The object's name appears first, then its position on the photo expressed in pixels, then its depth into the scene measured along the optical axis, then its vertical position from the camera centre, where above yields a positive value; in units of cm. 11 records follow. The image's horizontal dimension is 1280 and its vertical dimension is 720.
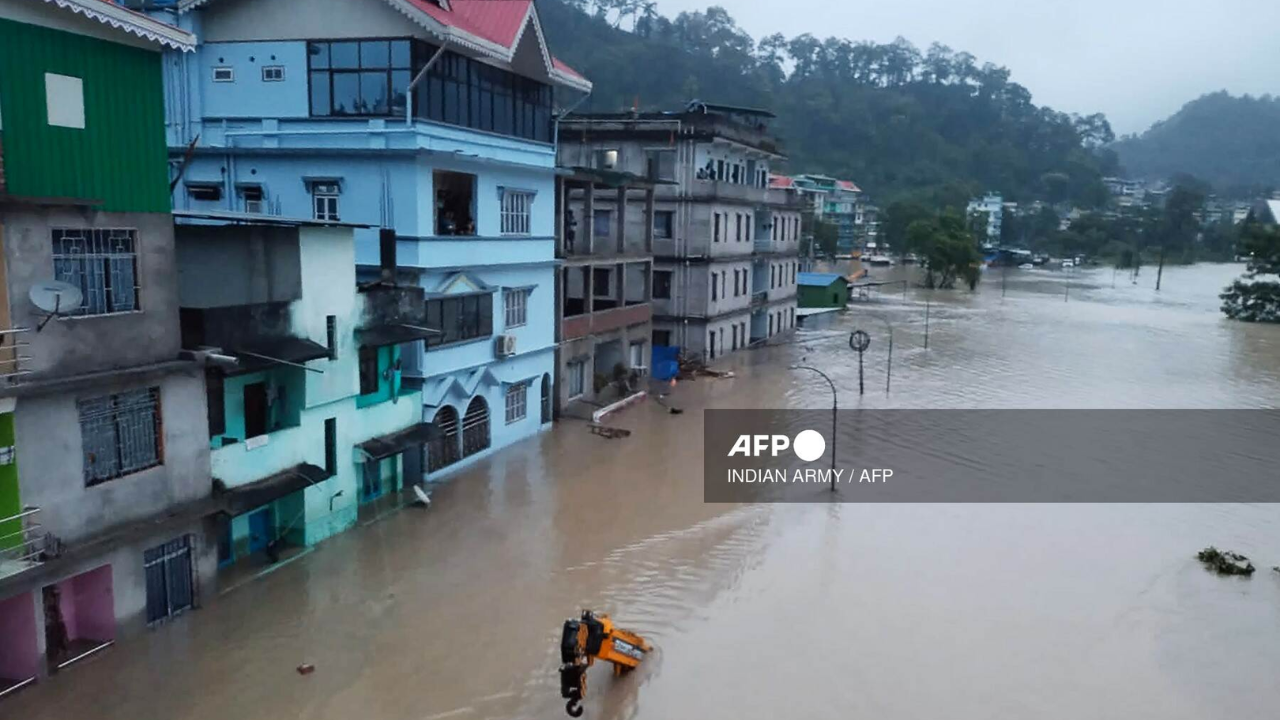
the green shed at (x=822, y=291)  6028 -311
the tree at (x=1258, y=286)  6275 -262
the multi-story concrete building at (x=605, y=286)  2925 -167
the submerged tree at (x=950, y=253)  7894 -79
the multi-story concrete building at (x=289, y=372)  1558 -246
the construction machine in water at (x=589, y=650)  1175 -542
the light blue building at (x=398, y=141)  2127 +224
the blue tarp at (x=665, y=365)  3531 -465
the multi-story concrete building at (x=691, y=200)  3834 +168
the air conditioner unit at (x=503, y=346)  2433 -274
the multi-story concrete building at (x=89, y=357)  1196 -167
